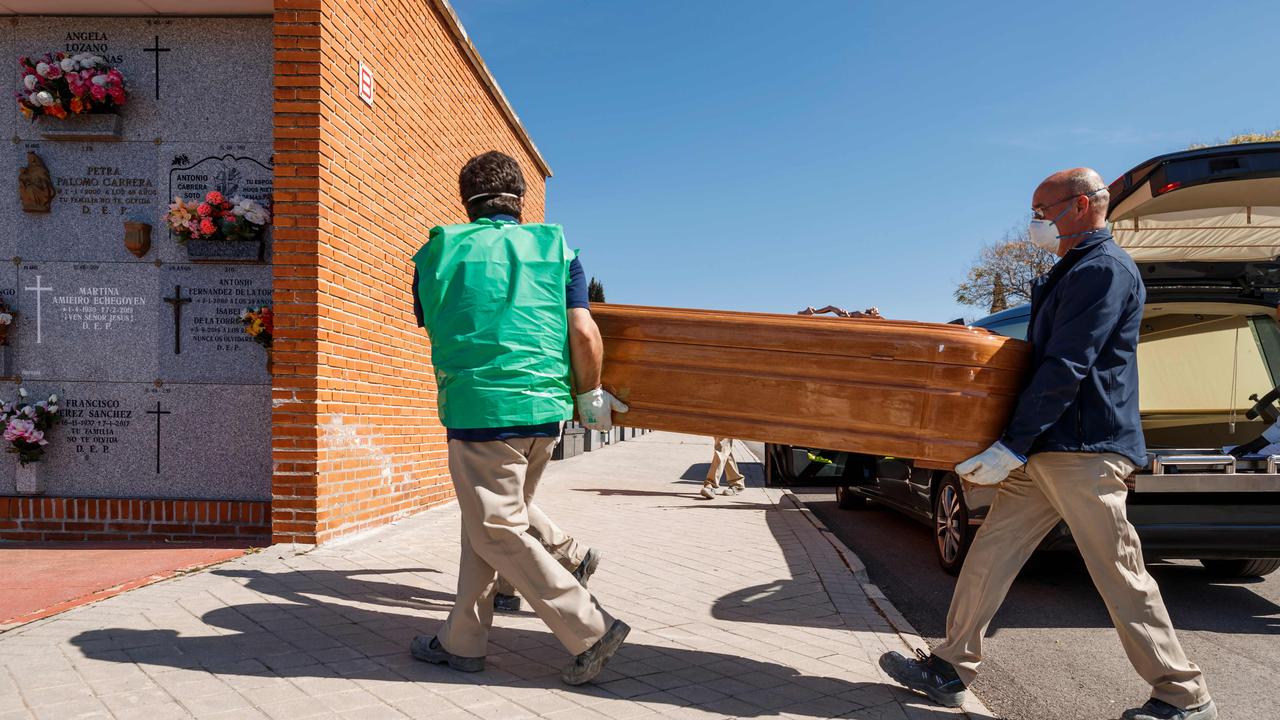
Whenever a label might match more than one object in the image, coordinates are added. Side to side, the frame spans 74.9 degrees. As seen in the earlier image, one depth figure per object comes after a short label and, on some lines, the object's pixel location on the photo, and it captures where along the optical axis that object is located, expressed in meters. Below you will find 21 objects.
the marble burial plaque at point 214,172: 6.17
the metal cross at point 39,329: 6.27
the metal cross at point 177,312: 6.18
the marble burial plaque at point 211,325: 6.16
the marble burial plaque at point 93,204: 6.26
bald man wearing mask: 2.99
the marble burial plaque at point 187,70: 6.20
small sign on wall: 6.33
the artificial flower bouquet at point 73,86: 6.04
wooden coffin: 3.25
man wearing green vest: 3.16
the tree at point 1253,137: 31.34
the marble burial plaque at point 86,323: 6.23
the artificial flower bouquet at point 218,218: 5.93
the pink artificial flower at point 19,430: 6.00
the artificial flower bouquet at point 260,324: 5.87
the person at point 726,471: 10.37
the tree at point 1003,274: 46.69
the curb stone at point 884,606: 3.37
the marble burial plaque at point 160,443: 6.18
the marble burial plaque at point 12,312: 6.26
